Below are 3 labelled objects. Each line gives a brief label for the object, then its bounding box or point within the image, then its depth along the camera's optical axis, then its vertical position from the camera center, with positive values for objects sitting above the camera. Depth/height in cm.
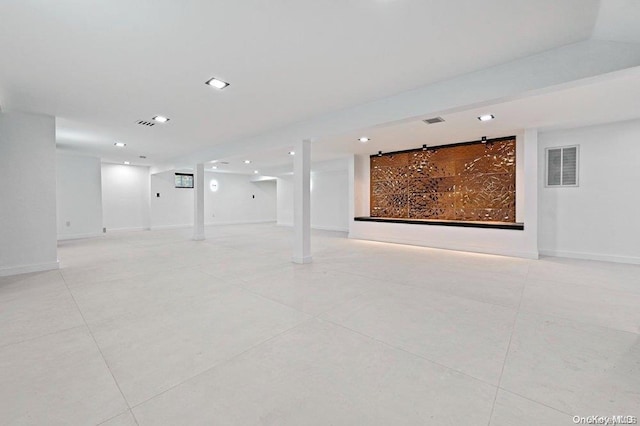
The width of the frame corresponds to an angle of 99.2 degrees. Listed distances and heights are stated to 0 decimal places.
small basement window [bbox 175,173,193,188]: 1209 +124
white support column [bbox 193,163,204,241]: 847 +14
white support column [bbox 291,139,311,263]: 518 +12
